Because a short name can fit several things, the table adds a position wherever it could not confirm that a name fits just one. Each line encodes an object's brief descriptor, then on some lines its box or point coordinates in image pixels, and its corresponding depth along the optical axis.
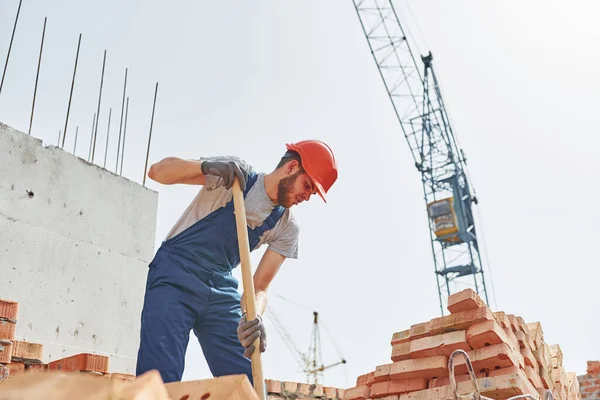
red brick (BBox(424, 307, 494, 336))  3.38
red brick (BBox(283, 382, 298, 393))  4.50
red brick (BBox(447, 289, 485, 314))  3.46
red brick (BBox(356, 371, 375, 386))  3.94
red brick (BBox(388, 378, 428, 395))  3.54
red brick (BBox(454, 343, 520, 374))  3.21
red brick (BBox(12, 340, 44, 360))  3.69
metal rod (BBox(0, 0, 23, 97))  6.07
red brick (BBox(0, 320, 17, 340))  3.30
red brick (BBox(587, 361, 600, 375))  8.56
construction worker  2.43
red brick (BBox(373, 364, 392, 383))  3.72
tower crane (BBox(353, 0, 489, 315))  22.45
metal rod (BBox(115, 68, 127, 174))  7.10
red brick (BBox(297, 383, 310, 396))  4.63
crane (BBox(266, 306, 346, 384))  35.15
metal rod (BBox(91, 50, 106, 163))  7.06
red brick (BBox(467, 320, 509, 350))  3.28
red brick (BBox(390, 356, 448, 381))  3.43
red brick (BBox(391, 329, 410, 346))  3.80
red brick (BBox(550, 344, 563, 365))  4.70
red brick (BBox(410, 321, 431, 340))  3.69
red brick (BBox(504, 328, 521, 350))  3.53
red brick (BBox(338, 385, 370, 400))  3.89
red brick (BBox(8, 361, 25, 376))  3.57
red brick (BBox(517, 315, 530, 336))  3.96
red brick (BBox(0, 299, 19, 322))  3.35
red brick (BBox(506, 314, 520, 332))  3.83
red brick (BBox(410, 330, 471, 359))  3.40
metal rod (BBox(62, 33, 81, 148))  6.64
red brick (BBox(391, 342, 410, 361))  3.69
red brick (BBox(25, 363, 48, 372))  3.73
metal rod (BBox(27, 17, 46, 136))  6.10
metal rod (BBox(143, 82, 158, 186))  7.09
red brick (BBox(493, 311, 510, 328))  3.56
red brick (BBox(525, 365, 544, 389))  3.56
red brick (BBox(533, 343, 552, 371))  4.13
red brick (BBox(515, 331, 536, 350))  3.86
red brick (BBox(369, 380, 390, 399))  3.68
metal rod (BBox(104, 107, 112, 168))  7.01
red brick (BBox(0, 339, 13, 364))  3.29
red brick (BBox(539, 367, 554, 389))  4.01
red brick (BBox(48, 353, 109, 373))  3.83
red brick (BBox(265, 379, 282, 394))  4.37
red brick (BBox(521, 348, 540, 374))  3.78
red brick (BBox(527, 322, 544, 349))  4.23
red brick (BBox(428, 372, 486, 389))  3.27
